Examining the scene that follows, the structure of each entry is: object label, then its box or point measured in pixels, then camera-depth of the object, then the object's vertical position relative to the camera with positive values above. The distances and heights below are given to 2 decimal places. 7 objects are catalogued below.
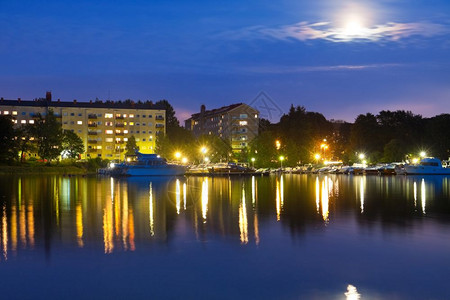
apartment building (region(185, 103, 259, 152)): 145.62 +10.81
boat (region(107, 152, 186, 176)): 76.81 -0.61
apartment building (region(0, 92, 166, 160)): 127.06 +11.35
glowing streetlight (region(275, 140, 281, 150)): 109.47 +3.61
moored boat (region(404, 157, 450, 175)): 84.81 -1.69
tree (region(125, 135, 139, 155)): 119.56 +4.42
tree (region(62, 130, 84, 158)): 103.88 +4.31
